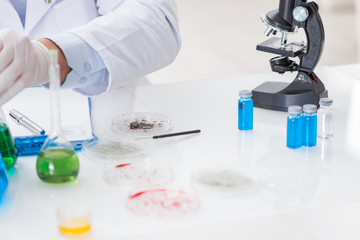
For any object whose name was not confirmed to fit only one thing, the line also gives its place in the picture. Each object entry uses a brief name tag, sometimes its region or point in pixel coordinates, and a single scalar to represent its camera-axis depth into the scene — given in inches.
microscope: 56.0
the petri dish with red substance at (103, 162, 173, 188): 45.7
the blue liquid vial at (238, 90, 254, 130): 52.7
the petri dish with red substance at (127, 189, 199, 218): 43.0
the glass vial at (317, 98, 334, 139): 51.7
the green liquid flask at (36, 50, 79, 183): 44.4
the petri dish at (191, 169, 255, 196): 44.9
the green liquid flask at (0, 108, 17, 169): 47.1
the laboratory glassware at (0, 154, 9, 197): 44.8
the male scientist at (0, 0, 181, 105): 47.0
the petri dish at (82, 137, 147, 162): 48.6
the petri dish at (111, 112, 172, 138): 52.2
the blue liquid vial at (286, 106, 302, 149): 49.9
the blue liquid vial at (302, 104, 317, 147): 50.2
